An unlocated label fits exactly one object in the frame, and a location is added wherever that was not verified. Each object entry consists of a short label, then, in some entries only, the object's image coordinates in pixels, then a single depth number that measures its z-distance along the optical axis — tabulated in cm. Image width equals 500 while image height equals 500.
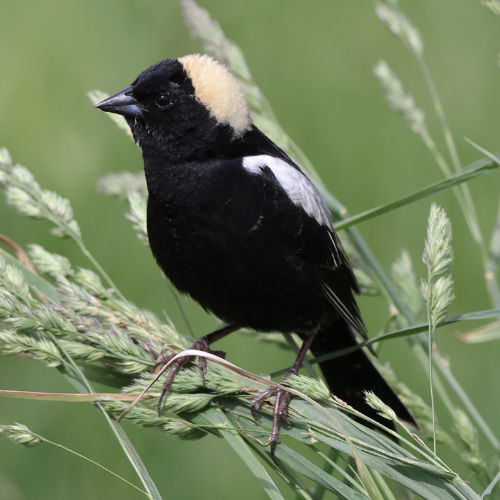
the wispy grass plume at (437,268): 395
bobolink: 404
